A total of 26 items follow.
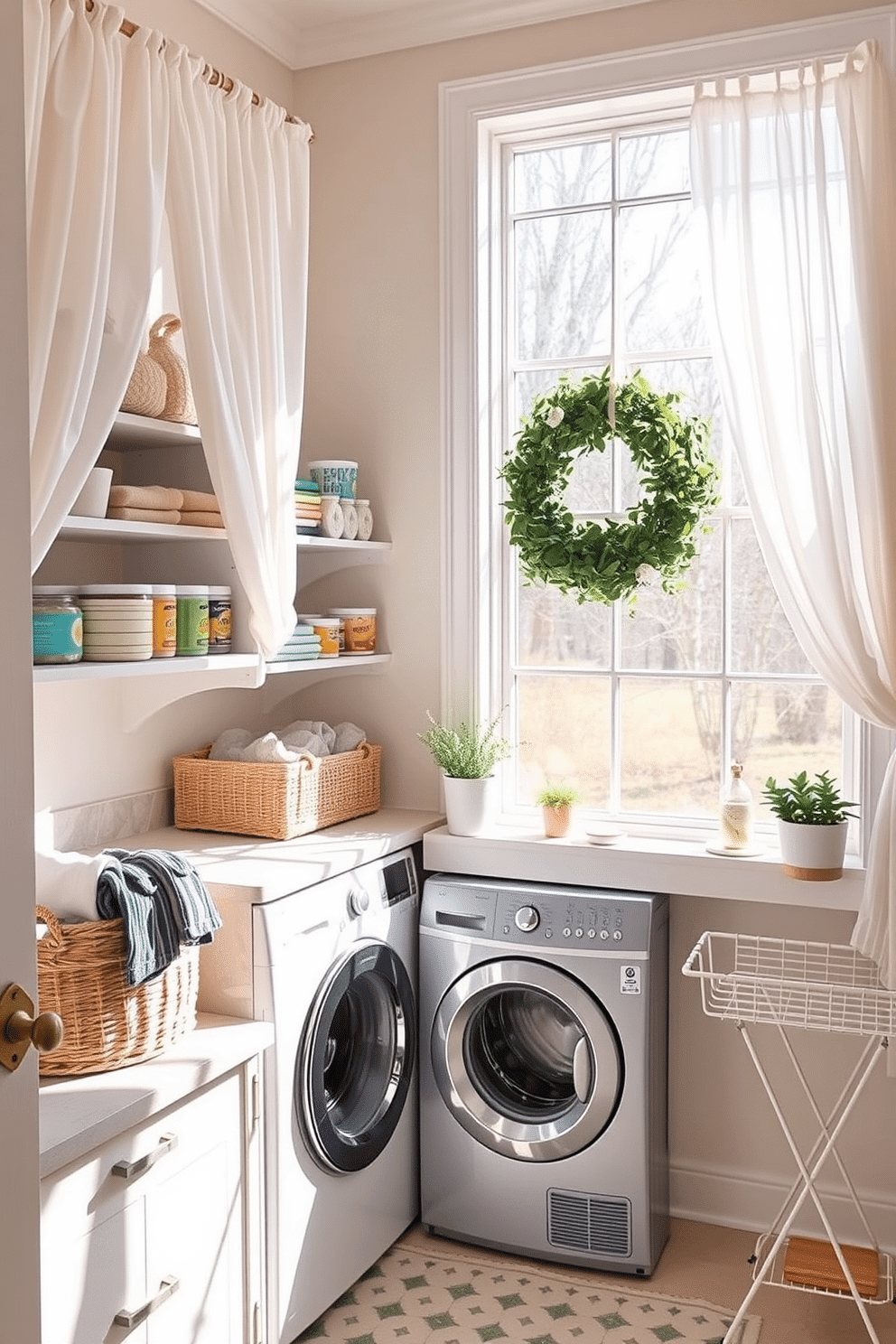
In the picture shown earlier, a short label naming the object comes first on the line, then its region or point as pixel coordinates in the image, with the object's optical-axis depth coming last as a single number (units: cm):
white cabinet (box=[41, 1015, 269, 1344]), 184
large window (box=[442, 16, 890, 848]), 300
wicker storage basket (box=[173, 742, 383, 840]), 282
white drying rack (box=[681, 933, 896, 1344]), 235
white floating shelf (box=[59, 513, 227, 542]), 226
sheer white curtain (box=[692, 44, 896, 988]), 258
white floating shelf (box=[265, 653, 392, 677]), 284
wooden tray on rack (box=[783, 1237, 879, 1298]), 249
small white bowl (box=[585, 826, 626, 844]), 290
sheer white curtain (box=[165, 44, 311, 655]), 245
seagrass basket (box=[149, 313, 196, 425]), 254
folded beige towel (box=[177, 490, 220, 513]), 258
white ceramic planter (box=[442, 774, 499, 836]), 297
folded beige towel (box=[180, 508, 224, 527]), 259
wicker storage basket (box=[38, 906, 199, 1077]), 200
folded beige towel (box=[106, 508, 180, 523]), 242
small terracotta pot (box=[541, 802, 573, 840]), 296
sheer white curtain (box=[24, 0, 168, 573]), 202
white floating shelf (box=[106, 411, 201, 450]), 241
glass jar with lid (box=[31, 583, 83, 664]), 217
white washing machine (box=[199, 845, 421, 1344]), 239
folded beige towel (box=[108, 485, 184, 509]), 241
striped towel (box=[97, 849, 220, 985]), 204
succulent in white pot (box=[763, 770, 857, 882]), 266
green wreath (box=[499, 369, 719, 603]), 291
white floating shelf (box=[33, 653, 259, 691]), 216
